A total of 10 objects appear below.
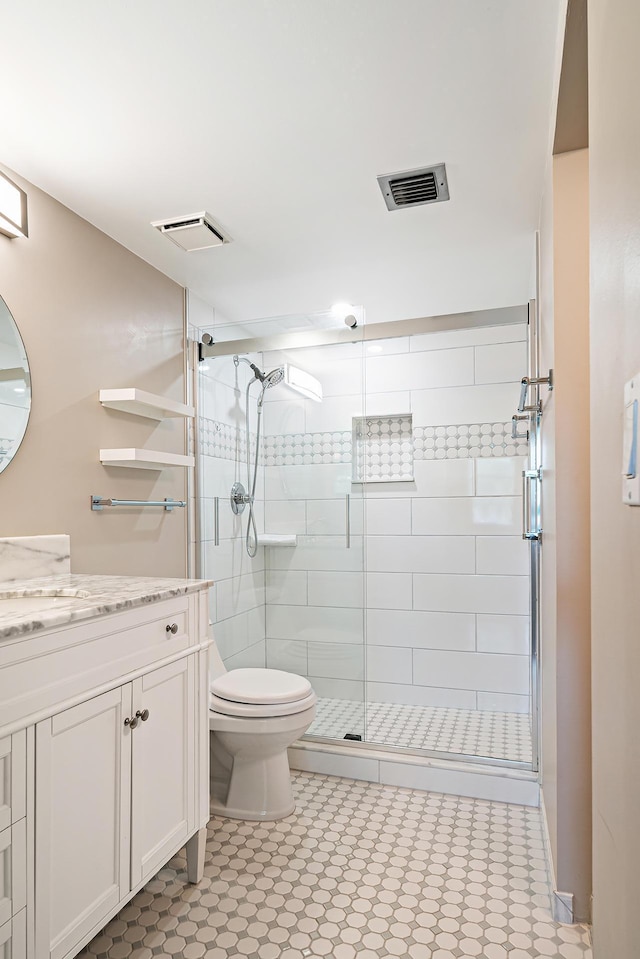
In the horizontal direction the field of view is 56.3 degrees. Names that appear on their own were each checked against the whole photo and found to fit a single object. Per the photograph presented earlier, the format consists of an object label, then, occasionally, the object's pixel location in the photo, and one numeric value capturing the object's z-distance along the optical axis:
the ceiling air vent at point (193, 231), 2.26
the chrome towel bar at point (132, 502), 2.26
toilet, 2.22
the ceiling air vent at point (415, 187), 1.97
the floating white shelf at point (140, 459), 2.24
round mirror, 1.85
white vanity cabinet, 1.18
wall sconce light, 1.82
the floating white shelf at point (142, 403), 2.25
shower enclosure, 2.72
